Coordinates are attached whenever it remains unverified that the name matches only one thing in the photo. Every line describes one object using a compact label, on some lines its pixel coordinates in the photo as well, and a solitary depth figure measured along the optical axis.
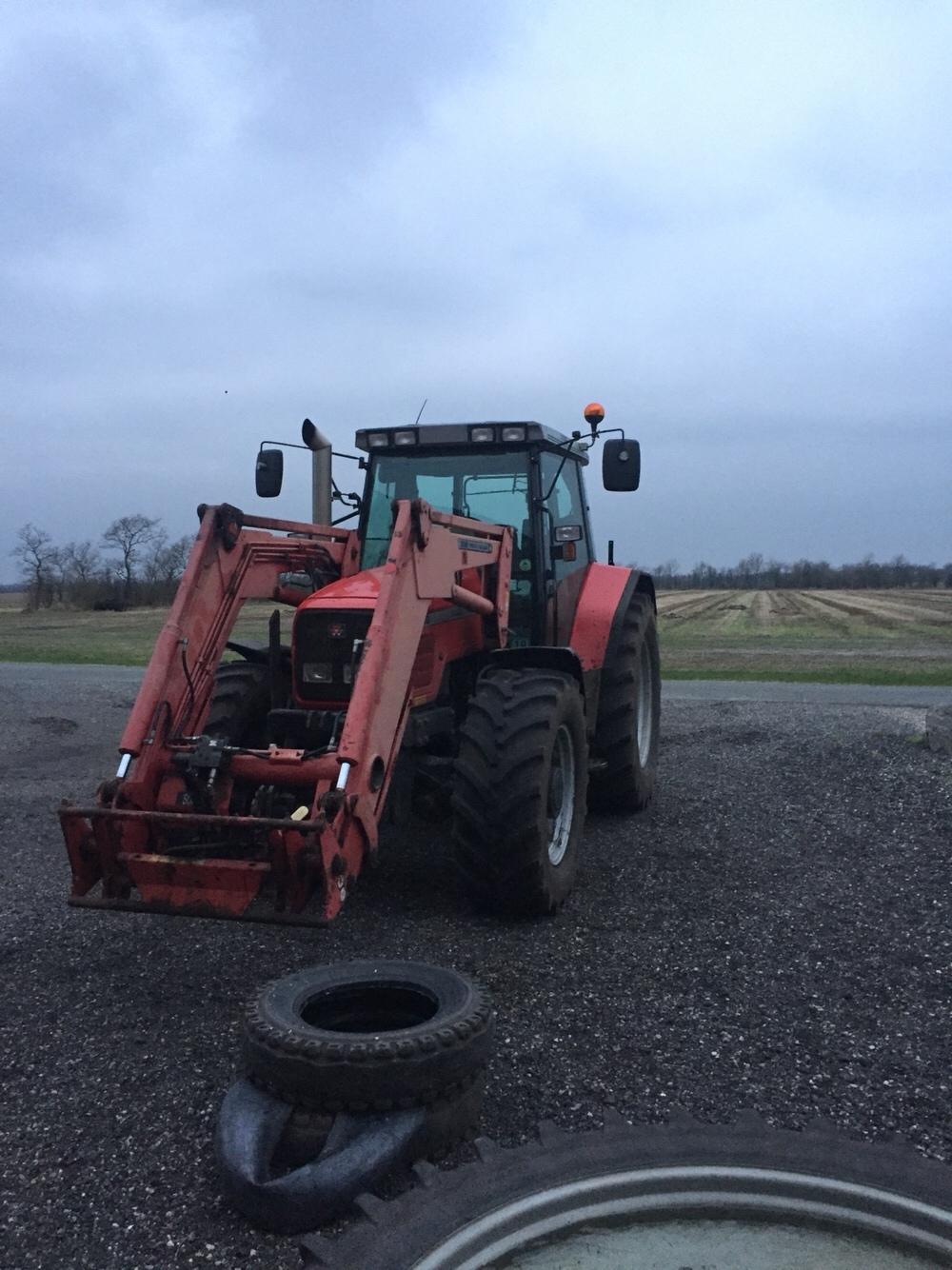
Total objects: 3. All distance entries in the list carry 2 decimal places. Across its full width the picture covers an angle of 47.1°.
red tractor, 4.55
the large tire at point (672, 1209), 2.57
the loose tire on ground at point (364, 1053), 3.25
